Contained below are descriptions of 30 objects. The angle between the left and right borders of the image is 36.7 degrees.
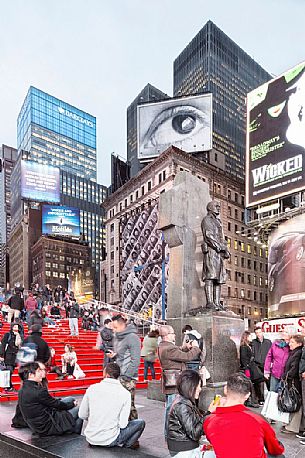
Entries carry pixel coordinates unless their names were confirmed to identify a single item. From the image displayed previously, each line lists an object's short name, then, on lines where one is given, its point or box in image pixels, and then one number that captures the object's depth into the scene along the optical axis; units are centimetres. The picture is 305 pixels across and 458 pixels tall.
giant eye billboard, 6462
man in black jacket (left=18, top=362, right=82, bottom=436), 621
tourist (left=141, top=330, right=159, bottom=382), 1370
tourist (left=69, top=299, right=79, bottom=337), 2156
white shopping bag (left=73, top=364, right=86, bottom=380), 1329
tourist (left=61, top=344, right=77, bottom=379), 1333
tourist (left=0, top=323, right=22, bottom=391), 1159
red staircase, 1174
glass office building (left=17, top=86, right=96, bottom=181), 19000
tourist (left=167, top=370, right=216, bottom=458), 458
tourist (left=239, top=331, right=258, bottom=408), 1061
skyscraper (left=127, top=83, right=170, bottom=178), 17912
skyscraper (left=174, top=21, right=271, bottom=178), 14212
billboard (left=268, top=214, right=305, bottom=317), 3988
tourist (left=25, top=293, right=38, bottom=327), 2230
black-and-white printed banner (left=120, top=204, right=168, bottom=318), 6869
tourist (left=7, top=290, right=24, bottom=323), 2003
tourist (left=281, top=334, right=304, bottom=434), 786
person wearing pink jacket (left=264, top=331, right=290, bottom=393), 877
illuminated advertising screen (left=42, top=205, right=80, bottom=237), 9256
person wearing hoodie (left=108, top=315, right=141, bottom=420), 752
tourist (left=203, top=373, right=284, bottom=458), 376
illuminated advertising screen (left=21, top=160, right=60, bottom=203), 9350
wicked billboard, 3666
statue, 1142
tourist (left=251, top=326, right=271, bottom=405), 1059
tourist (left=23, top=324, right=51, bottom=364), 1016
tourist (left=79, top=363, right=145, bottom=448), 562
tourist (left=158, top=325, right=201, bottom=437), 738
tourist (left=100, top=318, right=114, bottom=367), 1035
